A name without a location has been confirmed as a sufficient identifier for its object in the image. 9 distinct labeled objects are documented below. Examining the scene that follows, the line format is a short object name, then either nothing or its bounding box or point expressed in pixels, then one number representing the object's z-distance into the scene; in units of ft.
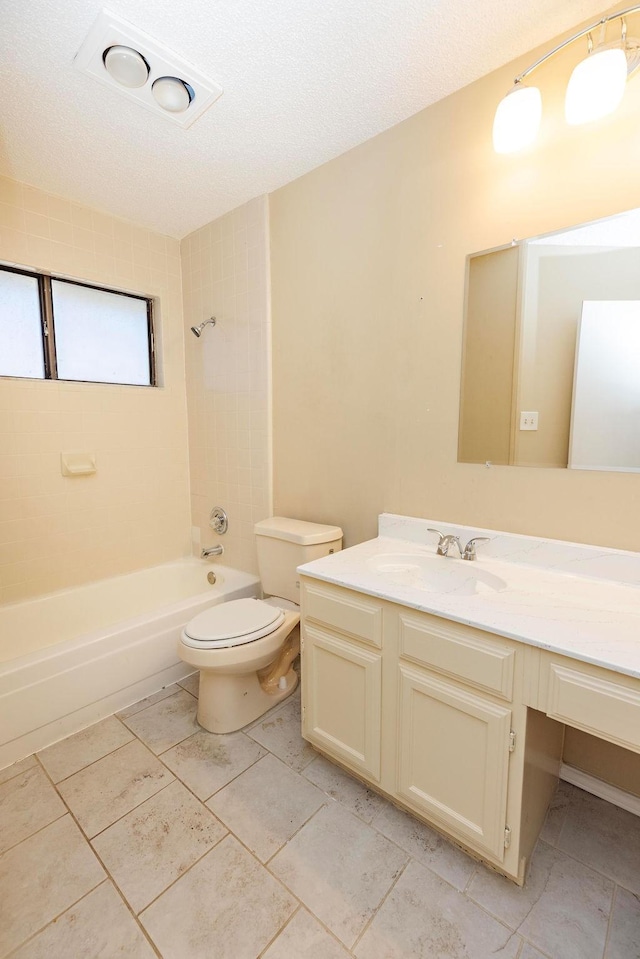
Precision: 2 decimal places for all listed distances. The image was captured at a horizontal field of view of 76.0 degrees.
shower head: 7.89
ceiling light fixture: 4.10
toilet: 5.22
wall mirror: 3.96
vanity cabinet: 3.31
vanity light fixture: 3.50
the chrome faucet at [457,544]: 4.79
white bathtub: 5.18
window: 6.86
